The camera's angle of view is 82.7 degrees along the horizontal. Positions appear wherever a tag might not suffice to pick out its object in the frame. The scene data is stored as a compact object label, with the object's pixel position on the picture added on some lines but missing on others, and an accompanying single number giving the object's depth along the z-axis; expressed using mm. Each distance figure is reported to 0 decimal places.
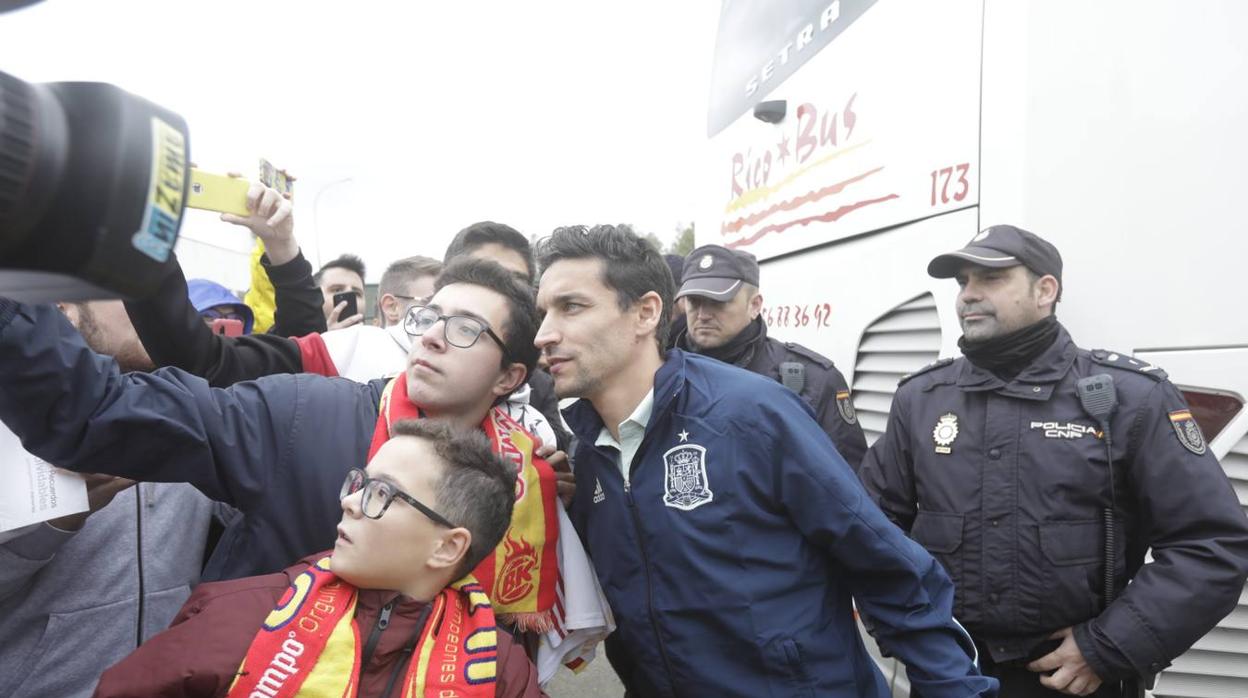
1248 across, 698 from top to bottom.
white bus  1880
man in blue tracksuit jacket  1510
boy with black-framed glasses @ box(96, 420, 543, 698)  1169
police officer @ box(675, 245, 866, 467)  3152
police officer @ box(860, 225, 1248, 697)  1857
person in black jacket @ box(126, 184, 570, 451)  1436
